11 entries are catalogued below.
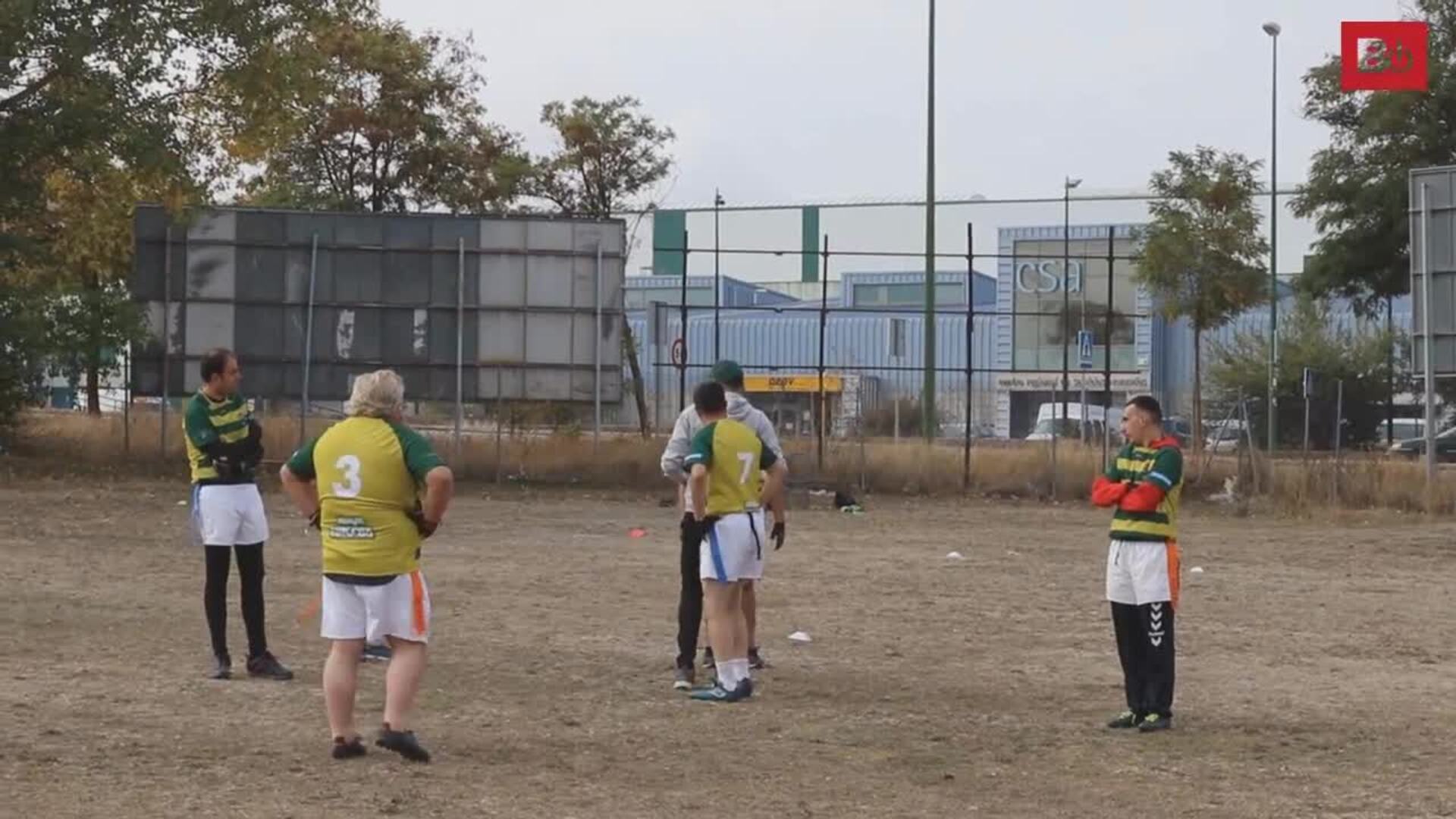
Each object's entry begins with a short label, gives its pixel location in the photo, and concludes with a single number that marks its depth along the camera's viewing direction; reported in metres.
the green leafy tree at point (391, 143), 41.75
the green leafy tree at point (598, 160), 42.91
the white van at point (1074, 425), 35.43
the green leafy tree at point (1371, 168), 46.03
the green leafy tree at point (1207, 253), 41.31
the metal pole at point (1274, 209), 42.32
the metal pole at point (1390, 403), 40.25
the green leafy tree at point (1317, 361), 42.41
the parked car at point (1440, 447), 37.94
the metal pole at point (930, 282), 36.06
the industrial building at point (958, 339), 42.44
